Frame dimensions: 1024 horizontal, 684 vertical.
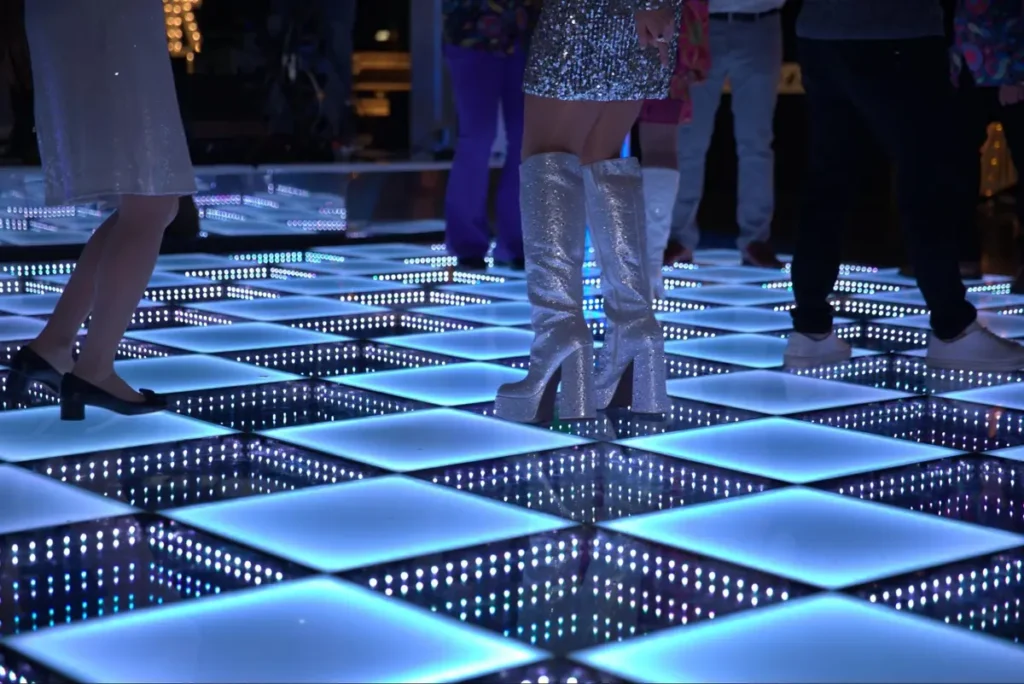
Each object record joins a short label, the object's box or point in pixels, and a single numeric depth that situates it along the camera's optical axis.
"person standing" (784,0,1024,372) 2.99
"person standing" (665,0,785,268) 5.14
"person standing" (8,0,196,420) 2.51
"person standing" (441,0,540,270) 4.61
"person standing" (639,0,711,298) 4.11
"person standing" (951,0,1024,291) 3.58
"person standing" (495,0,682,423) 2.53
